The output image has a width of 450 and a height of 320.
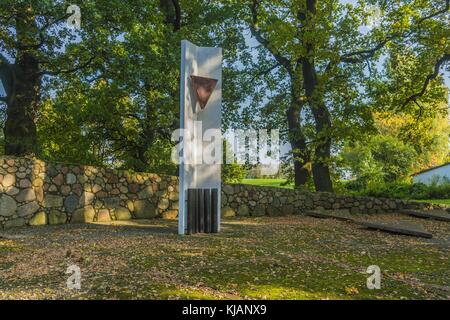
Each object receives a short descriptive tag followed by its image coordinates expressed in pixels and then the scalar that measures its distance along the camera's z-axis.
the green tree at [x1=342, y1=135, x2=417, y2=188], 32.56
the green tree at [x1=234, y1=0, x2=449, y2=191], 14.84
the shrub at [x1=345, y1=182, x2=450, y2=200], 22.00
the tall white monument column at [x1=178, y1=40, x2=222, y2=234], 9.29
